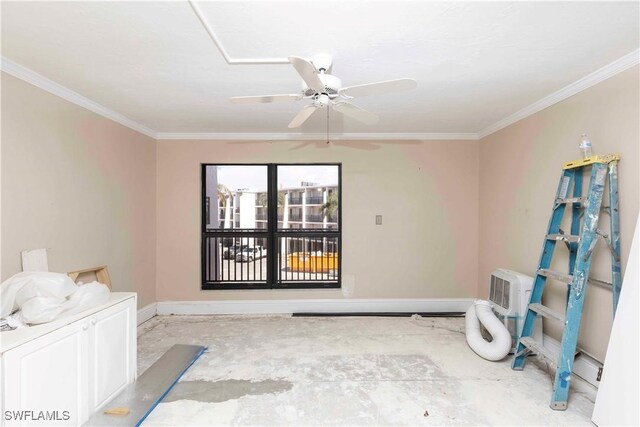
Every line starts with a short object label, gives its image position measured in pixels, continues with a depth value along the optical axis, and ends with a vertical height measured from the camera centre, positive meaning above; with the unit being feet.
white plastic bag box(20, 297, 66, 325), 5.92 -1.94
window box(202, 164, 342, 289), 13.79 -0.51
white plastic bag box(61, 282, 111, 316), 6.53 -1.95
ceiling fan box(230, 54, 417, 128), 5.42 +2.46
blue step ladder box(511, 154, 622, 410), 6.97 -1.11
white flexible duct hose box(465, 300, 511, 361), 9.06 -3.82
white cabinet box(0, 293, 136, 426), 5.11 -3.05
